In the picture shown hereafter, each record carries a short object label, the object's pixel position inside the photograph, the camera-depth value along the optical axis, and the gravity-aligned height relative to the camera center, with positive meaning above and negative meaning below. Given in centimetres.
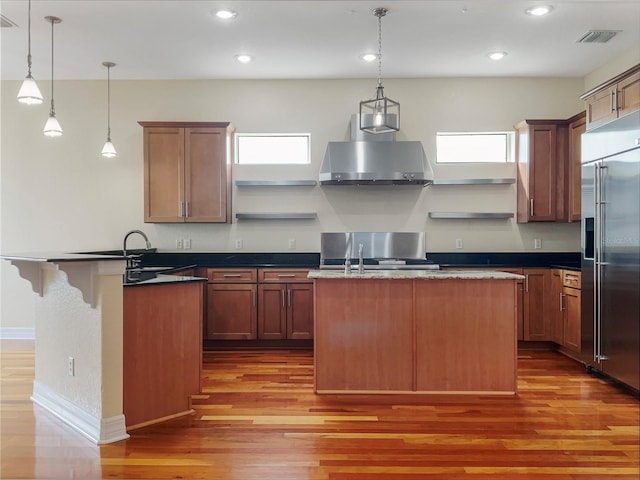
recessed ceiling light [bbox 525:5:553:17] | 365 +182
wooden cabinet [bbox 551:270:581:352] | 436 -69
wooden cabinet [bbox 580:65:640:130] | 350 +114
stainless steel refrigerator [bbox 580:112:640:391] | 333 -8
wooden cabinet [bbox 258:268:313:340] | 495 -70
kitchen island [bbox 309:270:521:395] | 338 -69
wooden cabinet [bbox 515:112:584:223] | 501 +76
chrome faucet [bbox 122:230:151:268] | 369 -20
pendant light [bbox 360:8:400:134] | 321 +87
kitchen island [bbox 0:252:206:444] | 268 -65
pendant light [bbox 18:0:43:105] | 290 +92
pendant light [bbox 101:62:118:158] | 465 +137
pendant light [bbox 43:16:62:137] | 361 +87
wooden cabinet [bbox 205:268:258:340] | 494 -70
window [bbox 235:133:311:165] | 551 +107
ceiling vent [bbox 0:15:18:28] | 382 +181
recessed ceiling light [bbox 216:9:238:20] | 373 +183
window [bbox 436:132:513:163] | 546 +108
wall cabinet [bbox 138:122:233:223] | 507 +75
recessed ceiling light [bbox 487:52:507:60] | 462 +185
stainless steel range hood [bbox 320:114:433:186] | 492 +83
